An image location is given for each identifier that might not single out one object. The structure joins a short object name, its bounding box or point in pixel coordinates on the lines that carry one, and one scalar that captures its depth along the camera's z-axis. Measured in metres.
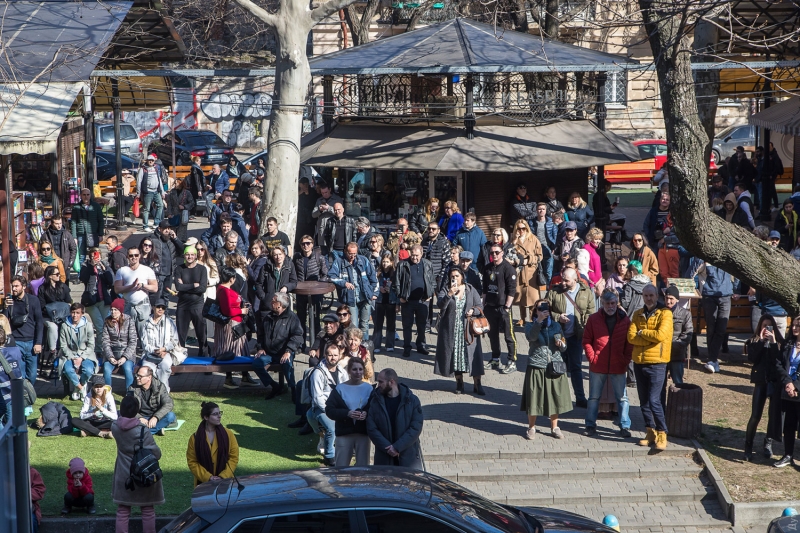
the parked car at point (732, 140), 36.68
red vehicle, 35.22
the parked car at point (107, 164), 31.72
